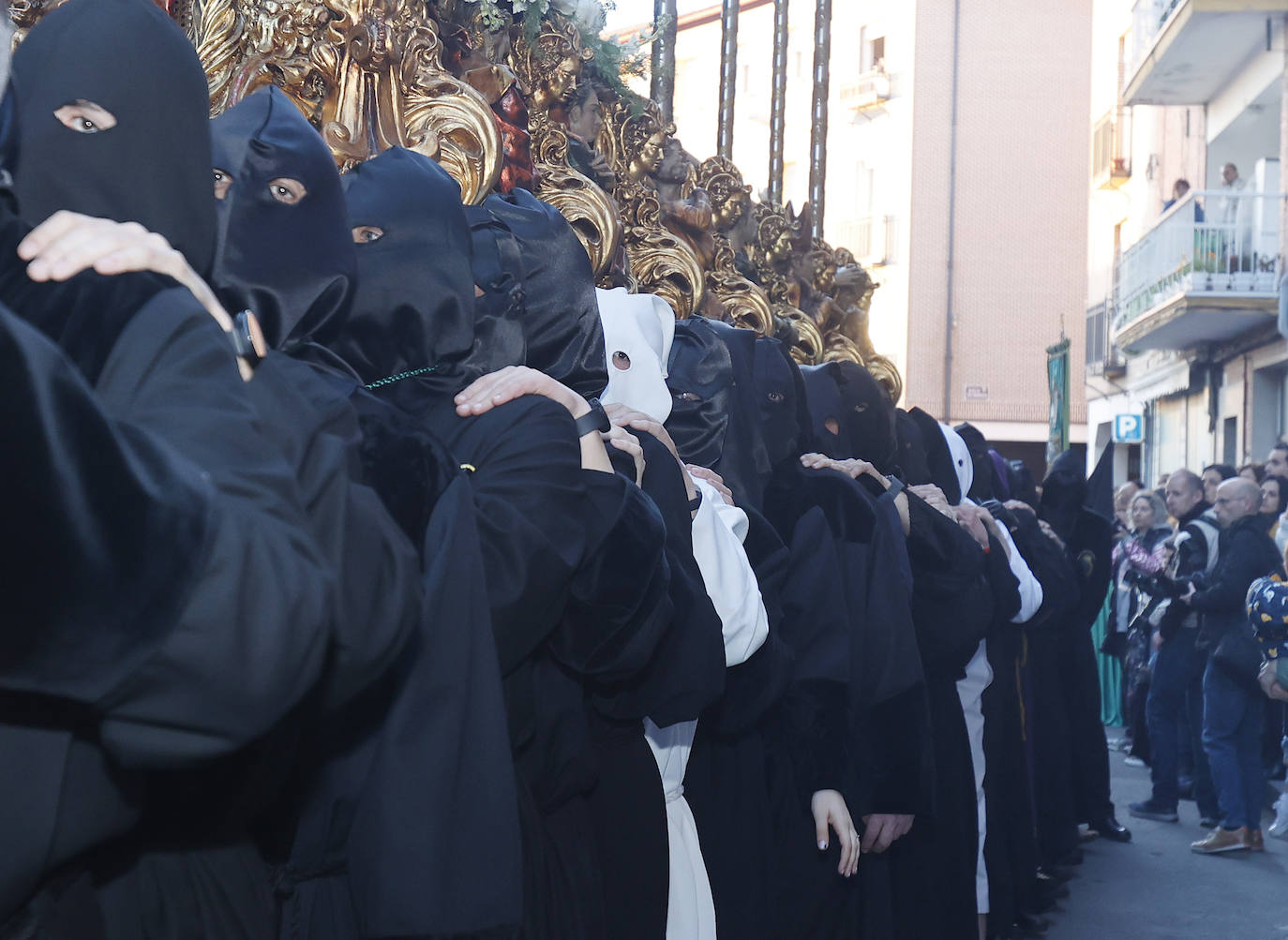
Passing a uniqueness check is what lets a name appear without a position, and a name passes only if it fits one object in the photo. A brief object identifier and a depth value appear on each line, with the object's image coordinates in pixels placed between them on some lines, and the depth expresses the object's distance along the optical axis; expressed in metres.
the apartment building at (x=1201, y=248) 15.59
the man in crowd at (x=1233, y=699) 7.78
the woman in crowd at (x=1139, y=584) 9.16
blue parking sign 19.42
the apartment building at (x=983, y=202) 27.78
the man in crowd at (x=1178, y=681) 8.54
